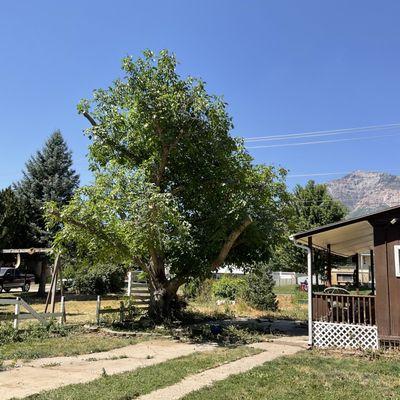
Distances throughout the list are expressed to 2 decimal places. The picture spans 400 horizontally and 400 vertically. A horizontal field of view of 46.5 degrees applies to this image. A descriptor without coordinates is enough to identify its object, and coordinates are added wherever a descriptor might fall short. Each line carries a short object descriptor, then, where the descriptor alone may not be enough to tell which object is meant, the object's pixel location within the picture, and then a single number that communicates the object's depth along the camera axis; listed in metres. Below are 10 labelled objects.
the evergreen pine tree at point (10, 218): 25.80
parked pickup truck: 33.91
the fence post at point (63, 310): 15.63
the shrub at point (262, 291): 22.87
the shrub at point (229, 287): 26.06
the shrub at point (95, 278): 30.09
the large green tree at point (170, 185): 14.38
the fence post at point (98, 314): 16.04
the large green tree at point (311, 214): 36.94
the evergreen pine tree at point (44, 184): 29.59
